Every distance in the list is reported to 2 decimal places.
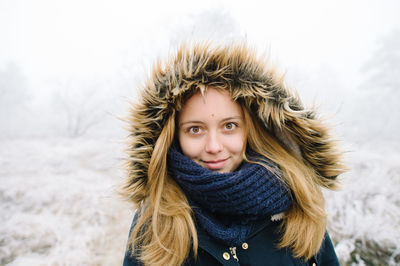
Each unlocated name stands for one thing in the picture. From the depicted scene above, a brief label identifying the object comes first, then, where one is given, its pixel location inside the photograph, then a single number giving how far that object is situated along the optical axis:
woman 0.63
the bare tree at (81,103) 13.45
